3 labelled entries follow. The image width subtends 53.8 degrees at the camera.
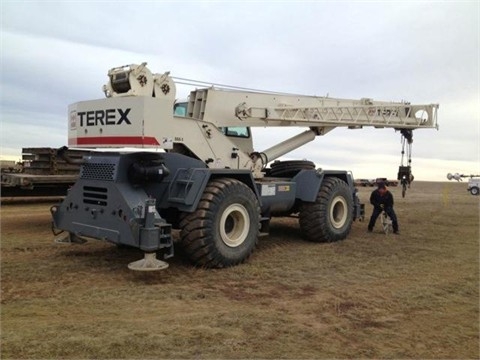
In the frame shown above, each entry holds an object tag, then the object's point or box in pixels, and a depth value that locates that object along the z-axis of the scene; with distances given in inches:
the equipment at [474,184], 1471.5
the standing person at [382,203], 490.6
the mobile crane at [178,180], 289.3
